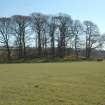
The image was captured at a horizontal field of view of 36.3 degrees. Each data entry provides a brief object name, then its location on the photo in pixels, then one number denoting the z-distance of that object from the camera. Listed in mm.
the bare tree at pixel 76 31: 53633
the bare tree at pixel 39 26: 50002
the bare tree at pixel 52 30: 51754
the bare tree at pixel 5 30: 48624
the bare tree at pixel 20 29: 48749
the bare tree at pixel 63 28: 51880
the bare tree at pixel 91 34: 54634
